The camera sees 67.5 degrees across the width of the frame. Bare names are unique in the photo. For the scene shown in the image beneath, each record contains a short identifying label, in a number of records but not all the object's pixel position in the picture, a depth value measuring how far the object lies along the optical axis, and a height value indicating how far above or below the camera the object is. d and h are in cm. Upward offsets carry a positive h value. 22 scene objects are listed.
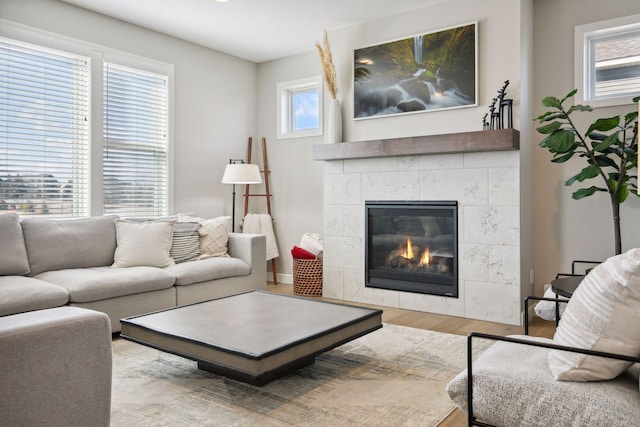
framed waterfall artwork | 412 +130
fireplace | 423 -30
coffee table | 224 -63
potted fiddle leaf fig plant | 345 +48
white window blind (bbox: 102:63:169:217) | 454 +71
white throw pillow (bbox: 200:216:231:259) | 458 -24
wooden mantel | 379 +61
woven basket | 508 -67
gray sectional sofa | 317 -47
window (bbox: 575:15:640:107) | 390 +129
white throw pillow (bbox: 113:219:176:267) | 397 -26
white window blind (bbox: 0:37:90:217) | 385 +70
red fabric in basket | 517 -43
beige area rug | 217 -92
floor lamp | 514 +43
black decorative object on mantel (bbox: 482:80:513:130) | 386 +85
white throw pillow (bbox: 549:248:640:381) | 145 -34
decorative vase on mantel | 481 +94
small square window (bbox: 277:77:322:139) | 564 +129
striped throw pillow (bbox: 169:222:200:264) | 434 -27
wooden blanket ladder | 586 +38
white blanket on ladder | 574 -16
